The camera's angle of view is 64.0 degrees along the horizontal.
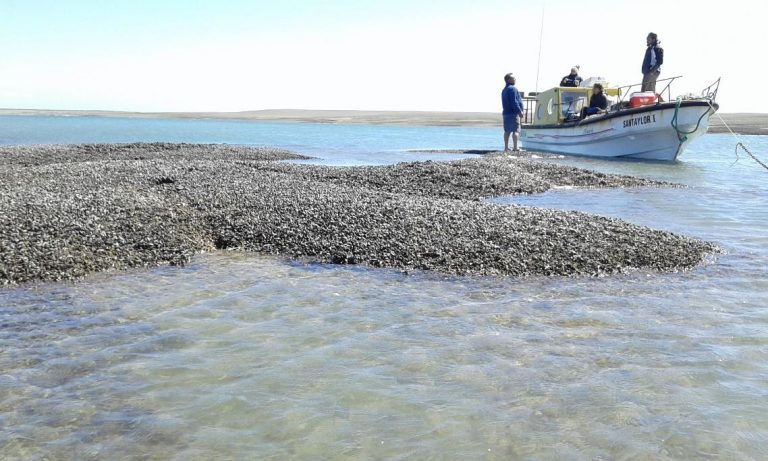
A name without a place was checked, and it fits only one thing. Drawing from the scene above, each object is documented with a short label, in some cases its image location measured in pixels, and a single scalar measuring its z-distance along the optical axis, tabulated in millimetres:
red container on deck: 25344
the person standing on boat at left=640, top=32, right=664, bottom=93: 24375
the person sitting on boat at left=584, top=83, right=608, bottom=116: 27109
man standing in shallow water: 27047
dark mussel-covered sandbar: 8273
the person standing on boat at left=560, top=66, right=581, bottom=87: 29469
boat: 23891
